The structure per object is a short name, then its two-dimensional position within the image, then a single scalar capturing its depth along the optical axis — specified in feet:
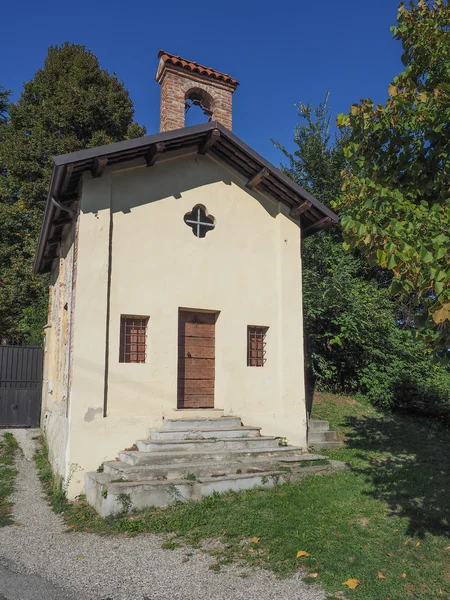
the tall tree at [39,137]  62.34
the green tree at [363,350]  44.09
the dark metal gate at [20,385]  44.36
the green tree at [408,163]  13.28
